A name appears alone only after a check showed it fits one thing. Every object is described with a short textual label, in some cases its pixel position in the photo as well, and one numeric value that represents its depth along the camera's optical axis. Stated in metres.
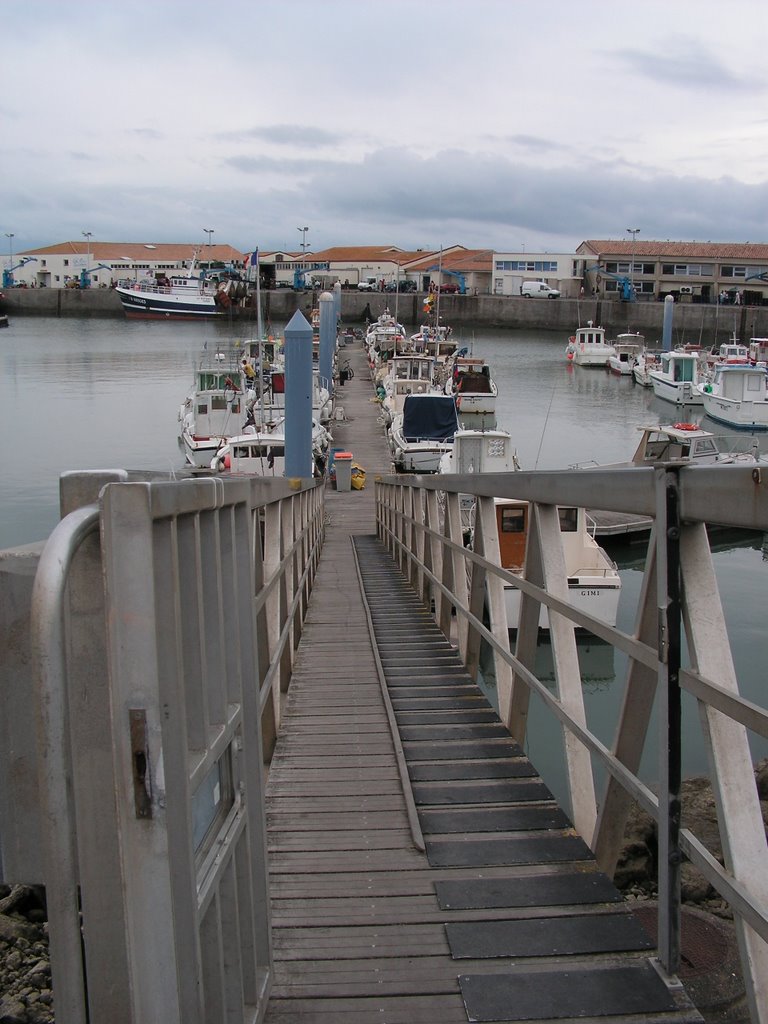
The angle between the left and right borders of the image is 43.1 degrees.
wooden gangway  2.30
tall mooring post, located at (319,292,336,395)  40.97
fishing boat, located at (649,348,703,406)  46.22
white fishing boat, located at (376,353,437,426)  35.53
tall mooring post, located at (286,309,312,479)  17.95
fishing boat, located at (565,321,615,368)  64.31
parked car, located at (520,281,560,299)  88.88
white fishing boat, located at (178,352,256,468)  27.91
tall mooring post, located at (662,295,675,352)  63.74
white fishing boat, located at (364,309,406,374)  54.53
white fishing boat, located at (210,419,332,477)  23.55
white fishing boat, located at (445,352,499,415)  35.19
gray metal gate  1.26
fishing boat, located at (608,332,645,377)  60.66
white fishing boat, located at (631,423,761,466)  23.77
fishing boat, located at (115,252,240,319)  86.50
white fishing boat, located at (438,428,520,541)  22.19
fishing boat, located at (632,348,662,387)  54.53
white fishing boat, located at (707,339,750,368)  46.25
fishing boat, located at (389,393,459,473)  27.58
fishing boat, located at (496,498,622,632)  14.45
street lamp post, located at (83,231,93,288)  105.06
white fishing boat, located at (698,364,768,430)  39.59
